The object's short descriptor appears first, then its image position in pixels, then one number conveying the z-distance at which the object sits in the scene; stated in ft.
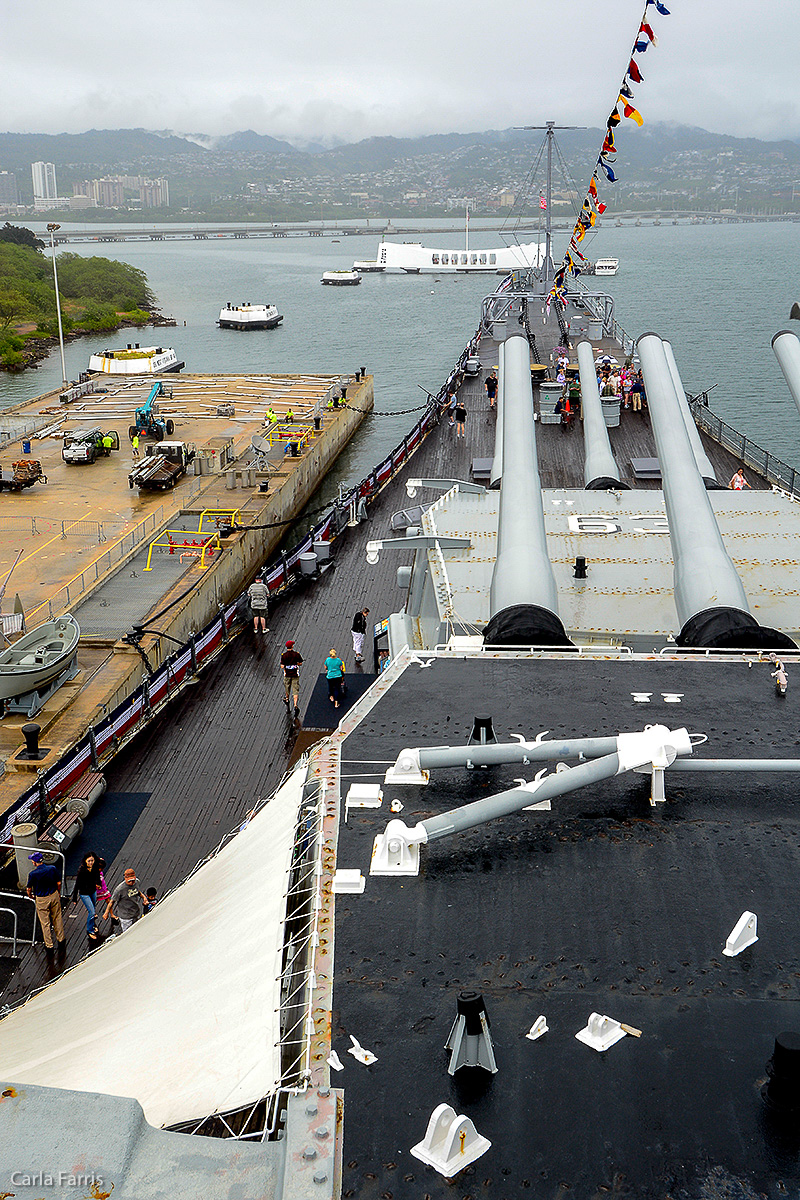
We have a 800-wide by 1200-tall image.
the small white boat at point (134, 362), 206.28
